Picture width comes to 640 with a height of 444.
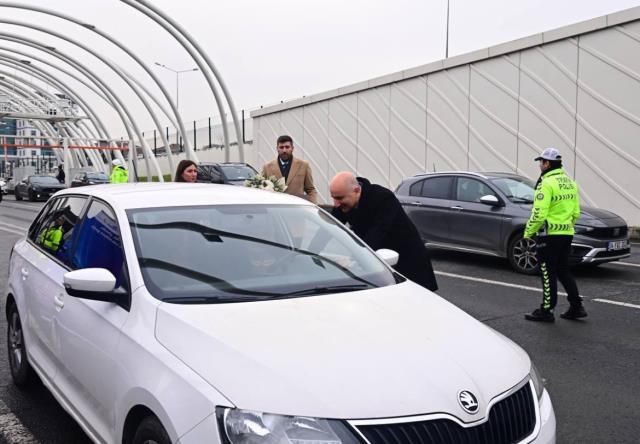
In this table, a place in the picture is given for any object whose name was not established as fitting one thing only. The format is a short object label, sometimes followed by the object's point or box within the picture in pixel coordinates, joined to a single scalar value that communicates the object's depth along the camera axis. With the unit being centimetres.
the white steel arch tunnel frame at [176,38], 3150
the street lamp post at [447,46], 3715
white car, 228
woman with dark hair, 759
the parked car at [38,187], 3469
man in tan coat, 809
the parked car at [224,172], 2109
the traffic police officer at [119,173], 1672
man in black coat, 464
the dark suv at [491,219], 948
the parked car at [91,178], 3462
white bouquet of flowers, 734
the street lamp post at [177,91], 5511
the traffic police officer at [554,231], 687
